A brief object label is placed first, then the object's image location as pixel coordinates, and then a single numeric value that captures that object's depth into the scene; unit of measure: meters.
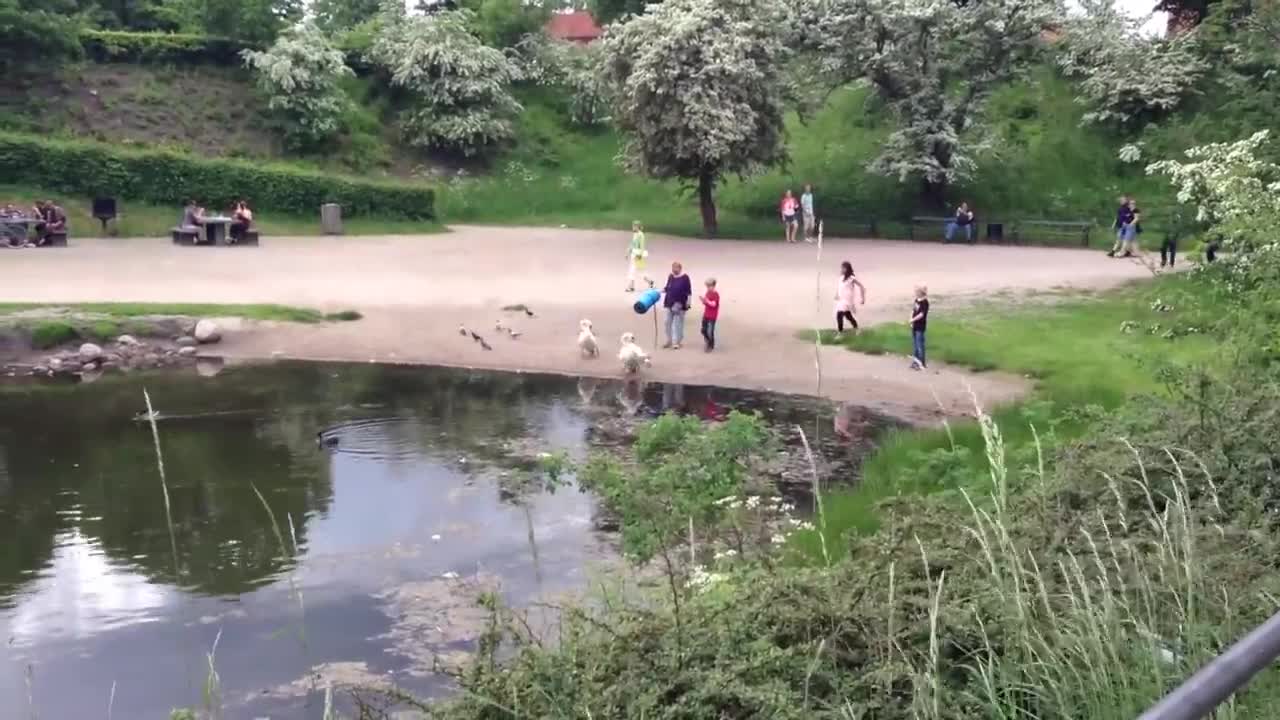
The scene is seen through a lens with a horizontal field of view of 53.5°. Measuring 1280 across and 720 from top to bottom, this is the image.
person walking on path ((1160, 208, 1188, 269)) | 17.65
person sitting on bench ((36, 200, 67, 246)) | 30.55
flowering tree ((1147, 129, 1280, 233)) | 10.05
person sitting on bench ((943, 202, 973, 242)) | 34.62
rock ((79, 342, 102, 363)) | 19.86
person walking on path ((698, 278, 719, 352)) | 19.73
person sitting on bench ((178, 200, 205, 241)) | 32.06
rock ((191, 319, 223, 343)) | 20.97
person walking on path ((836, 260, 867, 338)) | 20.33
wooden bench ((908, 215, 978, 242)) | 35.97
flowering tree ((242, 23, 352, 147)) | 39.97
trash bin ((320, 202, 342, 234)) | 35.59
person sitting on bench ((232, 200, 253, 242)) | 32.50
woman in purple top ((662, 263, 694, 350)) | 19.86
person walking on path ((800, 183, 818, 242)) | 34.75
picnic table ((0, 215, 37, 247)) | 30.20
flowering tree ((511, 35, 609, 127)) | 45.69
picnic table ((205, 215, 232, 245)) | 32.22
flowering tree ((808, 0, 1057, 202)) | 35.50
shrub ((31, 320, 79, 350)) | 20.23
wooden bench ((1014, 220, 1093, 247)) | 34.75
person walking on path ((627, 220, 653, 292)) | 24.41
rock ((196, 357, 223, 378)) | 19.54
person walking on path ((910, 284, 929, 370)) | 17.98
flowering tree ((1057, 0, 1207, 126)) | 38.25
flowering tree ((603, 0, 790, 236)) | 32.56
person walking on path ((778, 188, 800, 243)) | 34.16
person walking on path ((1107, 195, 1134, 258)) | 29.40
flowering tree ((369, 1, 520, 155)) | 42.38
